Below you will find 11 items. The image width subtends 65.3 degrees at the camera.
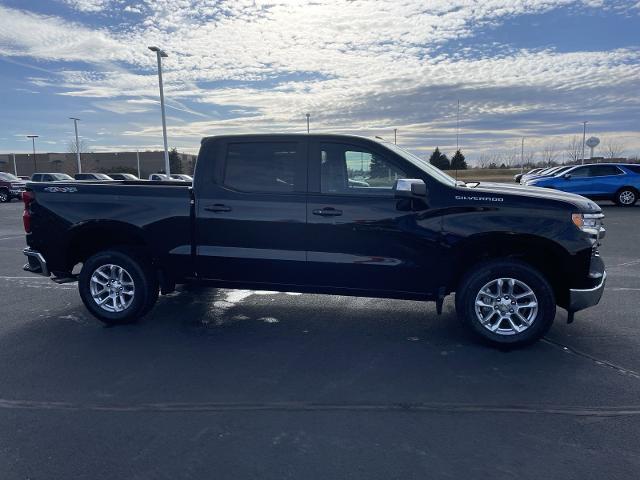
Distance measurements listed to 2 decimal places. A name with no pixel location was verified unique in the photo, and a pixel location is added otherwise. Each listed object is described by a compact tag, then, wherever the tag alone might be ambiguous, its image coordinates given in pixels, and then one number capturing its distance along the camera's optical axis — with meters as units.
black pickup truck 4.62
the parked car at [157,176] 35.88
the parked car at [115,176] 43.56
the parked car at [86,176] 33.54
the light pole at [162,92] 25.93
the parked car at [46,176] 32.81
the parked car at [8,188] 28.97
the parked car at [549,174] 20.81
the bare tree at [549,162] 69.65
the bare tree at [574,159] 65.12
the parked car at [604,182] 19.08
